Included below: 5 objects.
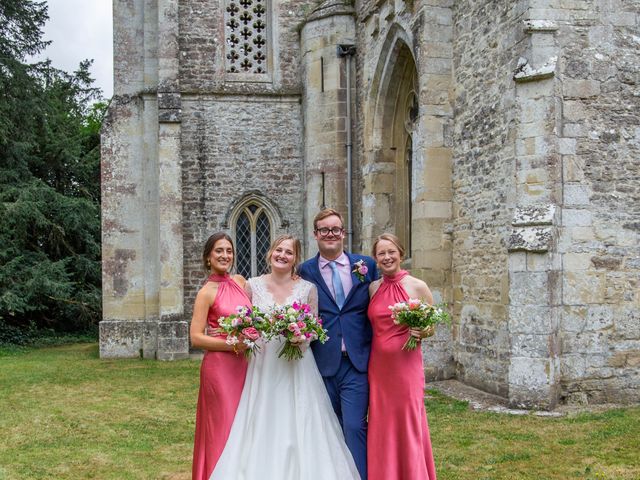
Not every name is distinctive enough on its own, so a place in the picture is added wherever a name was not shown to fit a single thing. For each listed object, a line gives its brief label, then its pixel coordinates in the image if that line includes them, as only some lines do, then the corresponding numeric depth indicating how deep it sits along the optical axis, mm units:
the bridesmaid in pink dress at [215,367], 5180
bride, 4938
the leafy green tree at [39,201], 20266
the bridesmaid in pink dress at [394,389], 5016
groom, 5113
